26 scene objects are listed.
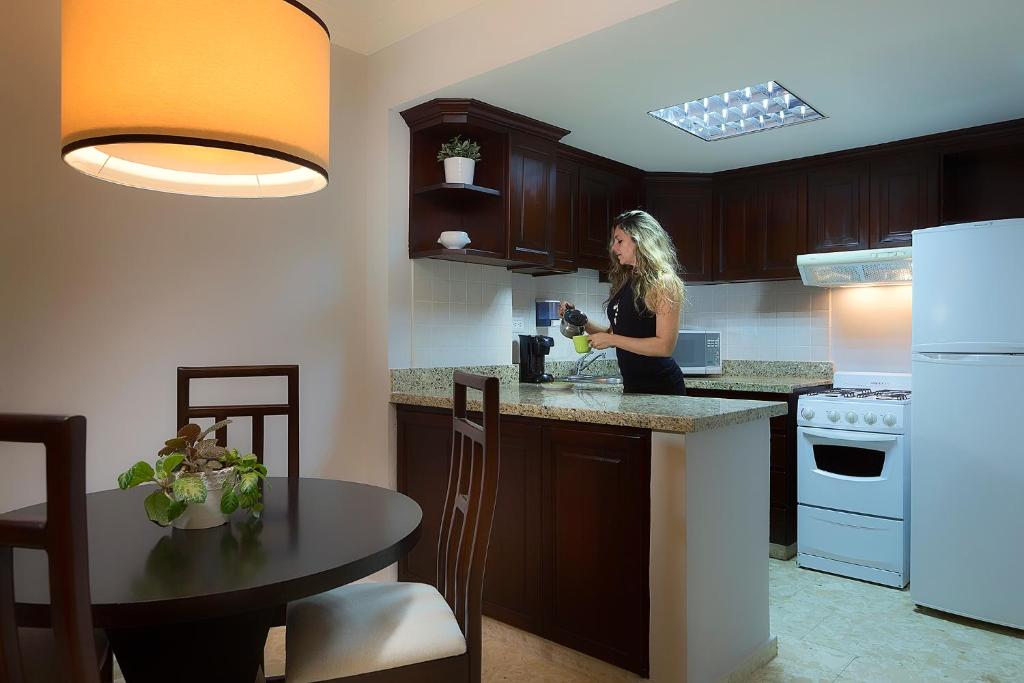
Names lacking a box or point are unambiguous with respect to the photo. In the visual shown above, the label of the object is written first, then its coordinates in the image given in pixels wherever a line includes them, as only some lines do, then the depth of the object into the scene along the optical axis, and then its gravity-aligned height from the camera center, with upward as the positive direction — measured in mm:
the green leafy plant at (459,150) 3119 +885
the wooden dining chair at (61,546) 871 -275
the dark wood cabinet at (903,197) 3637 +797
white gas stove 3318 -724
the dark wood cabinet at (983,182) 3580 +871
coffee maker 3584 -74
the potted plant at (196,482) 1394 -303
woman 2789 +147
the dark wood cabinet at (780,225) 4129 +722
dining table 1084 -406
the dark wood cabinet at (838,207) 3873 +788
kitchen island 2102 -643
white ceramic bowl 3035 +455
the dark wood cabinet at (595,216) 4012 +760
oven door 3326 -665
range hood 3633 +421
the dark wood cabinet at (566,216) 3805 +718
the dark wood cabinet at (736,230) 4355 +731
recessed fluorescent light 3129 +1128
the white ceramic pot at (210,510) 1457 -368
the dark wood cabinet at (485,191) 3148 +709
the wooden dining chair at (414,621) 1415 -636
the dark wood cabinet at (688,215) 4504 +844
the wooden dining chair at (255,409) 2100 -219
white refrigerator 2744 -334
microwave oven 4449 -68
